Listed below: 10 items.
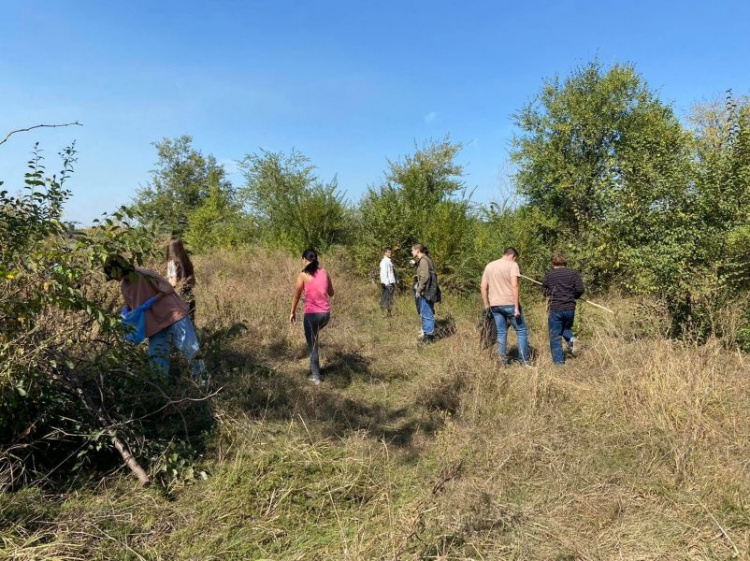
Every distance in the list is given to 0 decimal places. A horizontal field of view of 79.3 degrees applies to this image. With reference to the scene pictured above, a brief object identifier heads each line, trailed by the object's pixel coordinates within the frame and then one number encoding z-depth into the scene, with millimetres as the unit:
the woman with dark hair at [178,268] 5762
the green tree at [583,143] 11609
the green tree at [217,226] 15835
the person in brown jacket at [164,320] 4289
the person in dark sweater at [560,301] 5836
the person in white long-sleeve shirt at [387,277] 9578
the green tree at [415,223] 11695
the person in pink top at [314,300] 5211
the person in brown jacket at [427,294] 7422
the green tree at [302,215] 13820
